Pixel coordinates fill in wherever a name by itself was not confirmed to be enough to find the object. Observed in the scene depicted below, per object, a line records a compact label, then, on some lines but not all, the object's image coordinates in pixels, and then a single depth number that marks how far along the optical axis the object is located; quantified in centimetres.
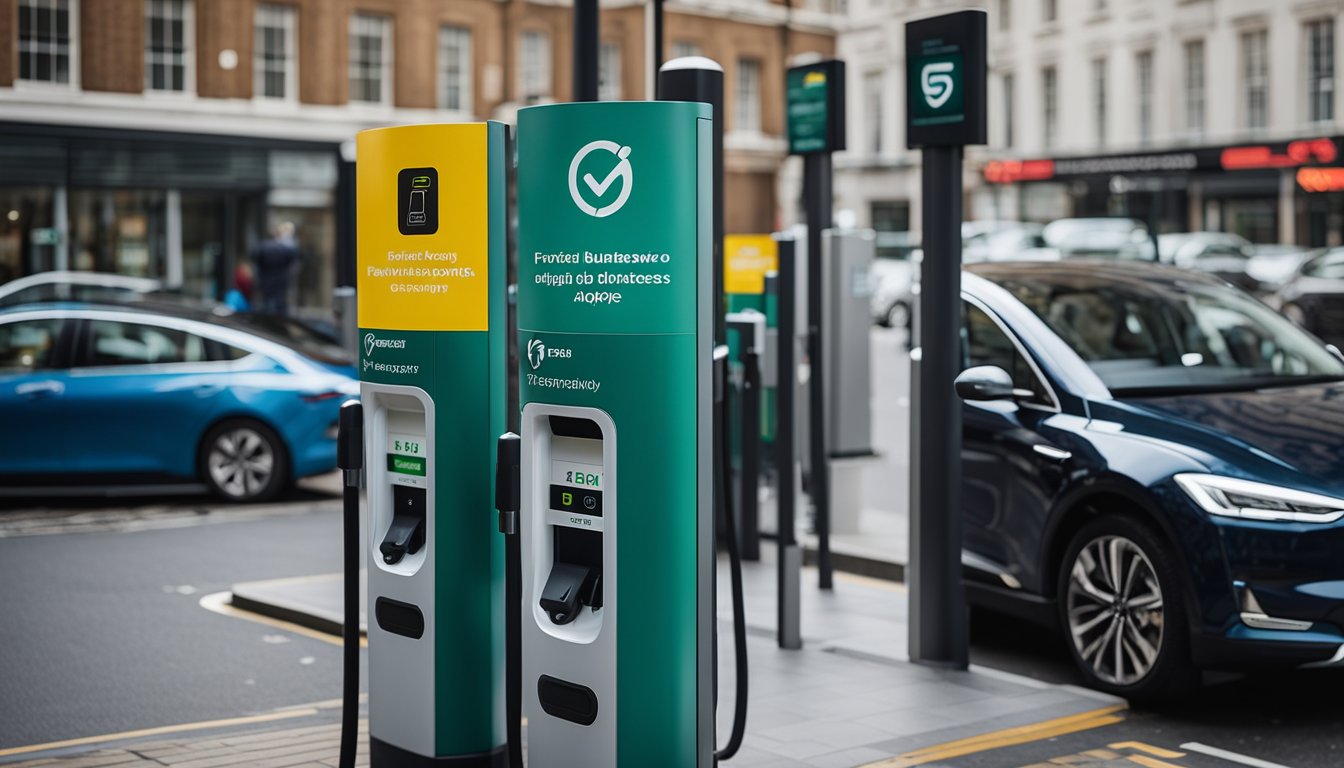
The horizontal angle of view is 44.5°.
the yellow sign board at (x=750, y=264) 1145
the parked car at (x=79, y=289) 2153
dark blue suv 600
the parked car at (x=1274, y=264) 3288
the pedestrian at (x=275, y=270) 2339
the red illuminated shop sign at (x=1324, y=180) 3975
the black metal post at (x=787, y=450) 742
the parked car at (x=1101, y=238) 3469
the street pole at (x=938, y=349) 702
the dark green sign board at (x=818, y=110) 873
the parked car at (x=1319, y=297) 2522
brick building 2675
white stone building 4078
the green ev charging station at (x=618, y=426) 445
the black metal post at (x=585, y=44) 730
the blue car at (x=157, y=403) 1202
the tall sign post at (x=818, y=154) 862
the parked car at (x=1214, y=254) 3375
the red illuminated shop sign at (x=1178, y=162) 4009
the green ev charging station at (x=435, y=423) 492
